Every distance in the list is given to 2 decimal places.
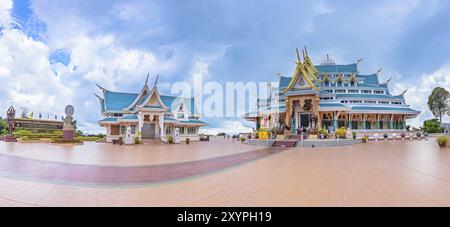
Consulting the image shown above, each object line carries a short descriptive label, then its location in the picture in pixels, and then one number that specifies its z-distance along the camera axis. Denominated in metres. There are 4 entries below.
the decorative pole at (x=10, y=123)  28.77
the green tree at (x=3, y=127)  40.42
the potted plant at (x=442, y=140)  16.11
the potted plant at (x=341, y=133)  23.79
